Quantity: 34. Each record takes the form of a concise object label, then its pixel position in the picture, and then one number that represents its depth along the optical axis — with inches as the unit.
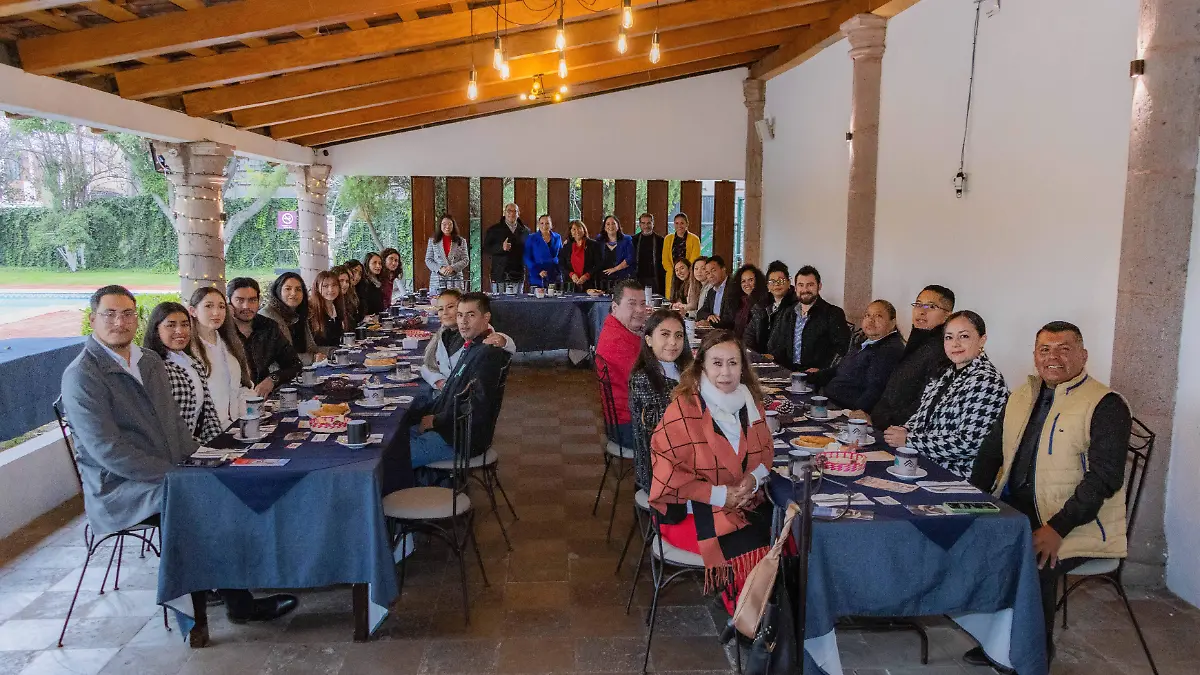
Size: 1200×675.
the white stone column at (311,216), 479.8
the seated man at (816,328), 241.9
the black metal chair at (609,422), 183.2
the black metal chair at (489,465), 168.2
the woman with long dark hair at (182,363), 151.1
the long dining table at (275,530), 124.3
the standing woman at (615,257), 433.4
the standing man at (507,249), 445.1
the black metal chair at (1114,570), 123.7
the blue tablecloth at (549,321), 370.0
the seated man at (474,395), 171.0
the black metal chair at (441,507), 140.8
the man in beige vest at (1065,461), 120.6
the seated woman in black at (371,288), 336.8
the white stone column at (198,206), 304.7
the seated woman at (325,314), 262.8
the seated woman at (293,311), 231.4
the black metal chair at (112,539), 134.4
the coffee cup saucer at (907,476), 124.4
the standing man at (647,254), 437.4
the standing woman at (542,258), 437.4
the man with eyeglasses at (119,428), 131.3
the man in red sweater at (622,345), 185.3
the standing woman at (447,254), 422.6
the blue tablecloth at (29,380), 212.8
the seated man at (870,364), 188.9
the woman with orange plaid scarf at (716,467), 122.7
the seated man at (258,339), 199.9
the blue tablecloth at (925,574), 107.3
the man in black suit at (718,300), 309.7
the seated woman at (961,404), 141.9
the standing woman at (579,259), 431.8
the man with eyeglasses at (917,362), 170.7
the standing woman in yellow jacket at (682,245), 429.1
